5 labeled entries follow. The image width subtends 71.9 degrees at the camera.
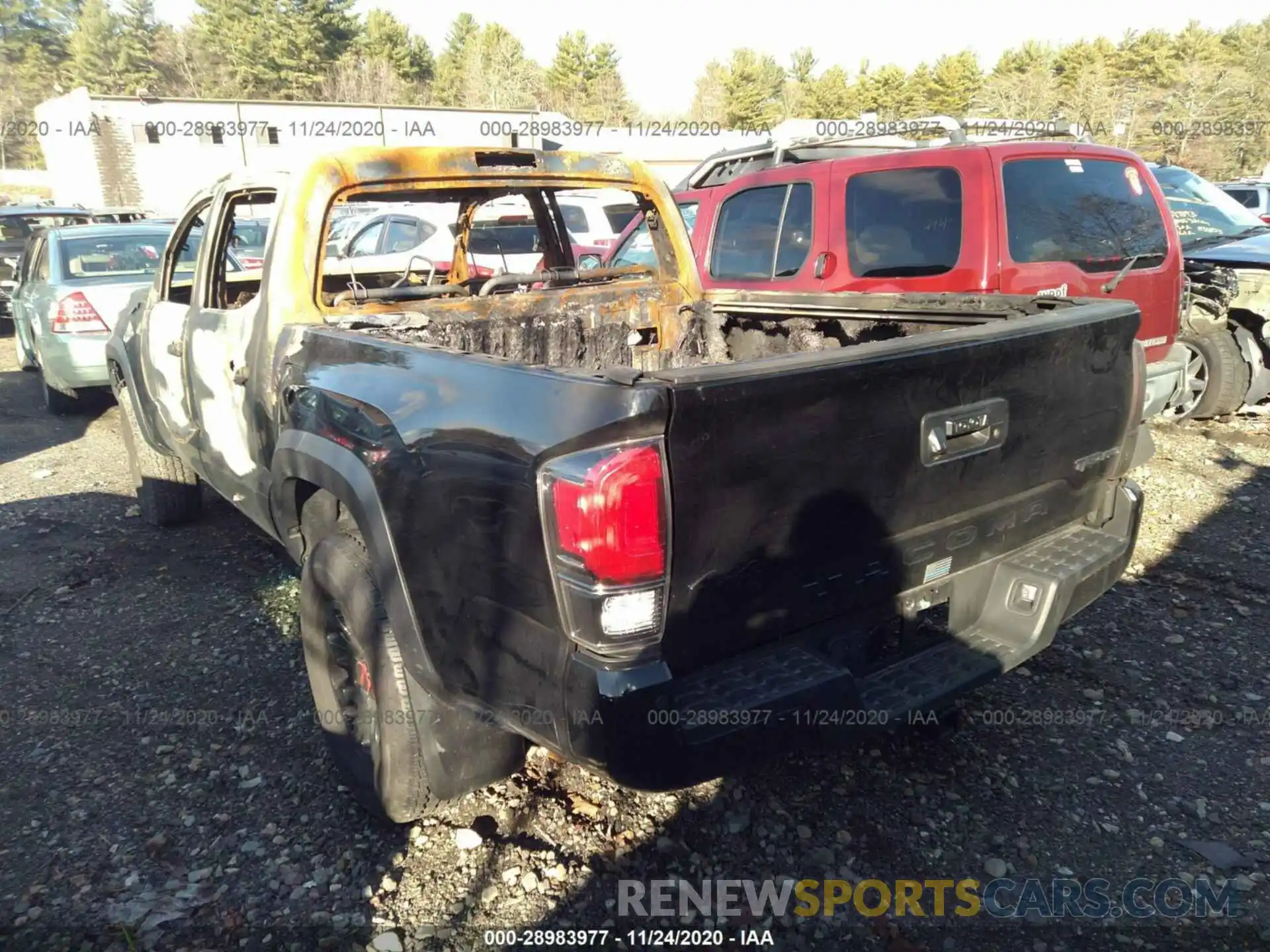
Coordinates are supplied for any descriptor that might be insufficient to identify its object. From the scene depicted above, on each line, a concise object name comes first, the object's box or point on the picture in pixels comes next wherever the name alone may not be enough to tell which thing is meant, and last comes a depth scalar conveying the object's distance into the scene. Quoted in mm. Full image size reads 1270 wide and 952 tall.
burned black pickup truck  1808
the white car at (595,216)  12367
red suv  4824
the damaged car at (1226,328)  6508
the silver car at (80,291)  7219
